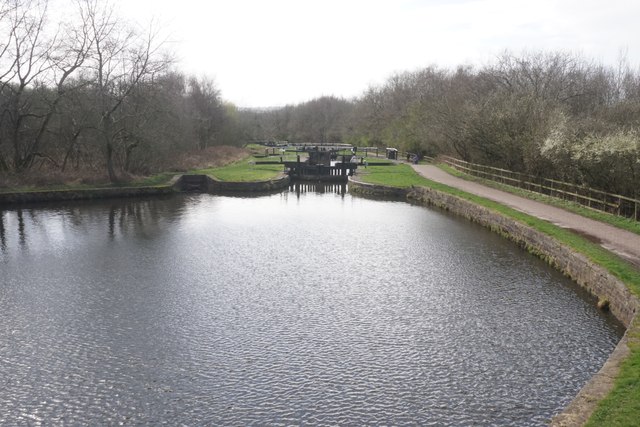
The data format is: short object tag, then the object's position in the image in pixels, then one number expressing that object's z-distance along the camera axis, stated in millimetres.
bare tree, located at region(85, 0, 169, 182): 33000
